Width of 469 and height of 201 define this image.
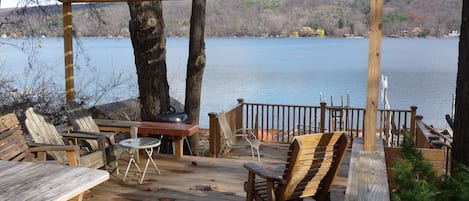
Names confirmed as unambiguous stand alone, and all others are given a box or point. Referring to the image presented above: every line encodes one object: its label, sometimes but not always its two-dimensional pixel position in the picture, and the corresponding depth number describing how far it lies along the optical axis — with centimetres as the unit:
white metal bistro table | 509
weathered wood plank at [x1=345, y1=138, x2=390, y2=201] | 300
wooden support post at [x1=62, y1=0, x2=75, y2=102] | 646
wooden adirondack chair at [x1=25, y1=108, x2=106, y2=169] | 489
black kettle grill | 680
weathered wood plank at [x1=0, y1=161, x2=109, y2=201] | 249
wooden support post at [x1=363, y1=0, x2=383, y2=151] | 412
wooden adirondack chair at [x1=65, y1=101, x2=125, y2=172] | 556
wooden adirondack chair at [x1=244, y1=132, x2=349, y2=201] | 346
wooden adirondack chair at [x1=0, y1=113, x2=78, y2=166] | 386
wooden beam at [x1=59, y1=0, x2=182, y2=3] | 612
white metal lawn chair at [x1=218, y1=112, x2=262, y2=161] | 677
